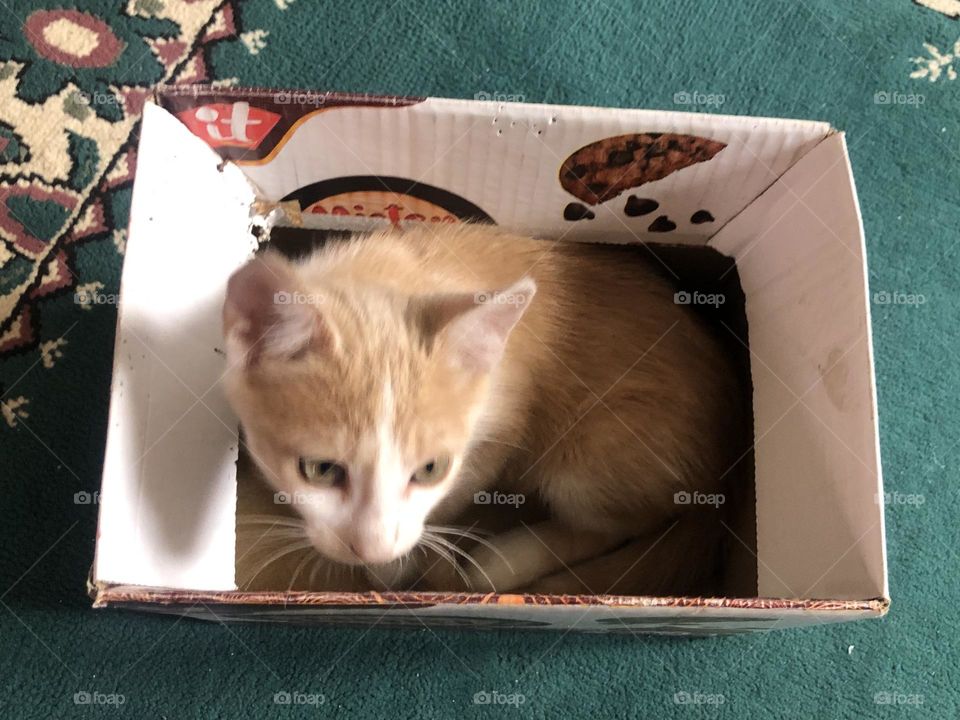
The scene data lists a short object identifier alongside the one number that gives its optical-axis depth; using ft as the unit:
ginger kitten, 1.23
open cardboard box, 1.26
